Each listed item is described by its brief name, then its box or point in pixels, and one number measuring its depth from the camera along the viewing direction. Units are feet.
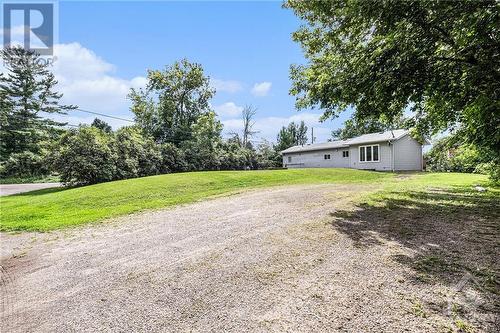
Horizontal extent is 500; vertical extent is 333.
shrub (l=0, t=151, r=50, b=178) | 87.76
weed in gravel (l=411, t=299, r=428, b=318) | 7.91
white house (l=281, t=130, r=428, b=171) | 74.43
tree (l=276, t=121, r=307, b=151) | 138.99
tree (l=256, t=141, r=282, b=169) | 113.14
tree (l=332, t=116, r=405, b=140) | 27.05
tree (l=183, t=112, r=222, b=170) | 86.53
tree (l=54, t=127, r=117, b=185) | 48.06
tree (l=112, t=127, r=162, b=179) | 55.36
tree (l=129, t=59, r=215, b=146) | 112.27
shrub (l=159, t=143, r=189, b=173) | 73.78
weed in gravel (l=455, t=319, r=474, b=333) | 7.15
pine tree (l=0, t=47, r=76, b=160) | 99.17
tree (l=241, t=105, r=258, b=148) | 158.10
